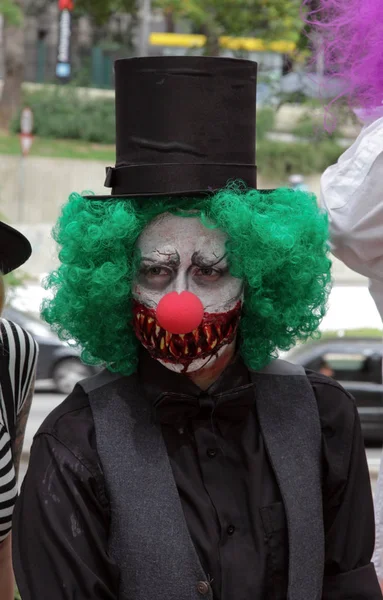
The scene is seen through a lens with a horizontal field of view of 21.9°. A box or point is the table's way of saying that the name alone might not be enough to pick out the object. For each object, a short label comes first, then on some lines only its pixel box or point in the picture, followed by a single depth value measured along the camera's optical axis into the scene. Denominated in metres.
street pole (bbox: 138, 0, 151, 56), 13.23
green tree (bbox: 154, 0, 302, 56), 9.37
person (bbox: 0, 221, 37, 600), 2.46
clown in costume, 2.00
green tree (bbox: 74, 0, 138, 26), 12.08
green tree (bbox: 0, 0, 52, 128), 20.98
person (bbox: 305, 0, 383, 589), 2.21
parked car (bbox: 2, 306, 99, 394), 10.88
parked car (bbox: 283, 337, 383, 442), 8.45
